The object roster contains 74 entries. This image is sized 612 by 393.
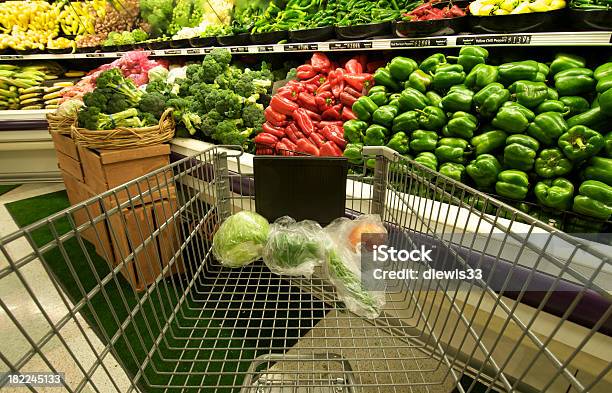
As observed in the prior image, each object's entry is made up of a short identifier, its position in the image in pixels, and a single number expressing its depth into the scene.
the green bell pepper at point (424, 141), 1.67
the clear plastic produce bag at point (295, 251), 1.22
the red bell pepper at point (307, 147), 2.20
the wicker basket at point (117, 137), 1.91
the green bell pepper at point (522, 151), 1.35
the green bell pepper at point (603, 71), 1.33
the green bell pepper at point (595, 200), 1.14
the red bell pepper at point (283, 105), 2.48
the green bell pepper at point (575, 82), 1.40
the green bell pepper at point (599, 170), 1.19
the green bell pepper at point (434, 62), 1.89
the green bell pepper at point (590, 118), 1.30
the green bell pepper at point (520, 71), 1.53
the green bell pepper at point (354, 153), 1.88
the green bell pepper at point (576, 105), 1.40
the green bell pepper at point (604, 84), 1.24
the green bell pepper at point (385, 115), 1.82
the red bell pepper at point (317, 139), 2.24
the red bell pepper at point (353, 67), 2.40
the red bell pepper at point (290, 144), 2.37
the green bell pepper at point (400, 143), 1.76
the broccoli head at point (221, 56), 2.70
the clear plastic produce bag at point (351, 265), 1.07
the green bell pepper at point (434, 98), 1.76
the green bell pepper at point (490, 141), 1.48
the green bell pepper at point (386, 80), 2.04
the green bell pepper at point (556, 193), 1.25
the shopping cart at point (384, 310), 0.70
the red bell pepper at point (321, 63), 2.63
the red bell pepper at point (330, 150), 2.07
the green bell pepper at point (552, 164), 1.30
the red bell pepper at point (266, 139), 2.46
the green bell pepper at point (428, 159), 1.60
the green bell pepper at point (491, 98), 1.49
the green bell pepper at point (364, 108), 1.94
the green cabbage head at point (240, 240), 1.25
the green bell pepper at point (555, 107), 1.38
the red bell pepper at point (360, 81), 2.23
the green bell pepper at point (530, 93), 1.44
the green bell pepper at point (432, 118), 1.68
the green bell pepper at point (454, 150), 1.56
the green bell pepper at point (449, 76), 1.73
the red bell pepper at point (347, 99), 2.29
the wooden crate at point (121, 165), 1.91
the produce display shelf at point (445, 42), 1.33
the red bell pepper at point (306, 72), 2.63
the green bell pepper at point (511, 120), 1.39
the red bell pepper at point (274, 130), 2.50
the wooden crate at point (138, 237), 2.01
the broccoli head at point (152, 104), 2.31
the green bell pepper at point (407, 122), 1.74
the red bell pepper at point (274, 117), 2.52
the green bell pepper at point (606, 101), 1.21
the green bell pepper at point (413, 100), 1.76
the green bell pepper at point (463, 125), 1.56
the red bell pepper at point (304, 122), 2.38
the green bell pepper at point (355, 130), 1.95
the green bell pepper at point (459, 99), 1.61
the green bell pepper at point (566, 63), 1.52
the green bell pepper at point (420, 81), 1.85
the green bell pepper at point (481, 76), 1.60
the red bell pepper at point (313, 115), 2.44
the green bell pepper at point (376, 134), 1.82
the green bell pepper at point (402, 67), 1.95
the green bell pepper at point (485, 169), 1.43
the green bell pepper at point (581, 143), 1.23
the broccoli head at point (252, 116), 2.53
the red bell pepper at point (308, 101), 2.47
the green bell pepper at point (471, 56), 1.73
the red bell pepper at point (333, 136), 2.11
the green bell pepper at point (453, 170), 1.51
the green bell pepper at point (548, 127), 1.33
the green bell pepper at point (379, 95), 1.96
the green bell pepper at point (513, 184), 1.35
